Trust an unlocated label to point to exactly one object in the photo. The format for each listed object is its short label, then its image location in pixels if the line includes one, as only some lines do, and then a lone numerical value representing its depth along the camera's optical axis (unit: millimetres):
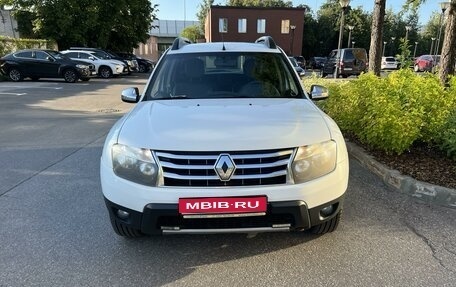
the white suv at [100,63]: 24609
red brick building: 50375
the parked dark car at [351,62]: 23212
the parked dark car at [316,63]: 41531
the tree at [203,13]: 72500
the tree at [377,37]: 10056
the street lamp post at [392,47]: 63872
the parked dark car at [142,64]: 33088
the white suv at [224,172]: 2859
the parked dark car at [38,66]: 20797
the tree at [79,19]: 30109
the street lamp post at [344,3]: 17422
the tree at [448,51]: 7715
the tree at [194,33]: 73050
